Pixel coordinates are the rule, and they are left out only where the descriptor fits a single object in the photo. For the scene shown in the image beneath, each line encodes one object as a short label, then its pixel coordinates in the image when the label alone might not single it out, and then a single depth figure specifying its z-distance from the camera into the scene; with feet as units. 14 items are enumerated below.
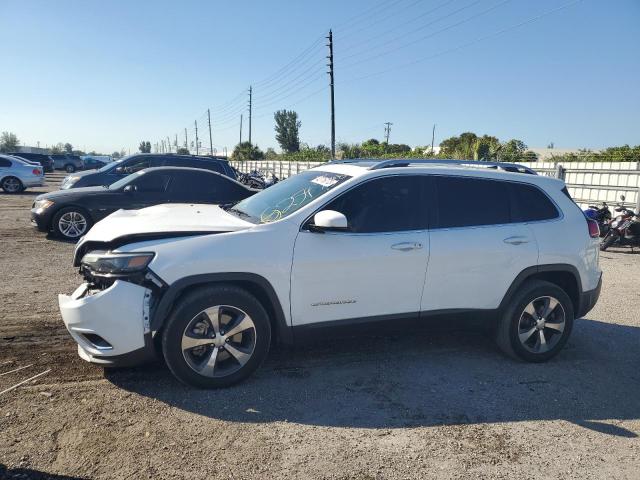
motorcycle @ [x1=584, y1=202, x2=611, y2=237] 36.65
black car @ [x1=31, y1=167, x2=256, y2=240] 30.30
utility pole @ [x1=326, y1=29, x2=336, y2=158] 91.15
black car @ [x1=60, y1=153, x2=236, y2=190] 40.24
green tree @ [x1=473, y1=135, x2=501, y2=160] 77.82
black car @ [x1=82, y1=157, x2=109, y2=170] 153.97
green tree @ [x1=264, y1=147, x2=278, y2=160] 184.75
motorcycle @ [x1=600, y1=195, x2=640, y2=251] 34.99
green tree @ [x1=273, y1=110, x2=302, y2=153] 265.13
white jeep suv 11.20
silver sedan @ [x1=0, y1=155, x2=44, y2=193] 62.85
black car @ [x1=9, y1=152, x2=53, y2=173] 123.75
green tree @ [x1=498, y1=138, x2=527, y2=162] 72.79
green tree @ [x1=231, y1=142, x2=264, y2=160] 179.83
